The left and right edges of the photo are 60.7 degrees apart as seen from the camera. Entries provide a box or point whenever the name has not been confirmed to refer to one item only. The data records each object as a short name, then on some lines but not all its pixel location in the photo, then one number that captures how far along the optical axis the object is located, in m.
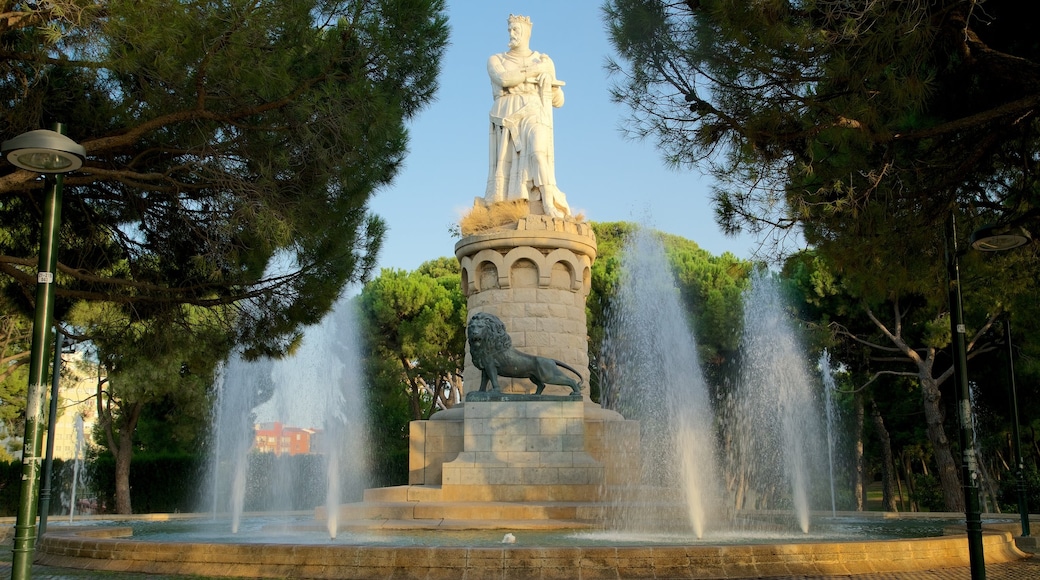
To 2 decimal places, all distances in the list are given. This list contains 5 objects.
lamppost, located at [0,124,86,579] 5.73
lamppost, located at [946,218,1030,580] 6.53
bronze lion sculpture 12.97
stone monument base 12.82
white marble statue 15.51
